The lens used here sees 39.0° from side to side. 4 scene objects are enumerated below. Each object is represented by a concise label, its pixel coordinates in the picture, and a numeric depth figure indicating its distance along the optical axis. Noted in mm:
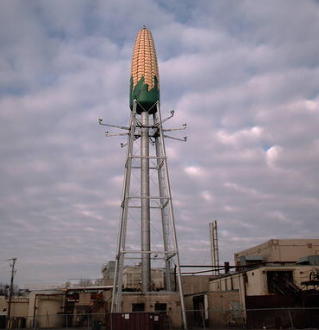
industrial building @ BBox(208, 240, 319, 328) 36250
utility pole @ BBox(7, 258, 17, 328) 58375
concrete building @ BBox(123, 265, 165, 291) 67594
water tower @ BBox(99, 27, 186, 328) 42188
